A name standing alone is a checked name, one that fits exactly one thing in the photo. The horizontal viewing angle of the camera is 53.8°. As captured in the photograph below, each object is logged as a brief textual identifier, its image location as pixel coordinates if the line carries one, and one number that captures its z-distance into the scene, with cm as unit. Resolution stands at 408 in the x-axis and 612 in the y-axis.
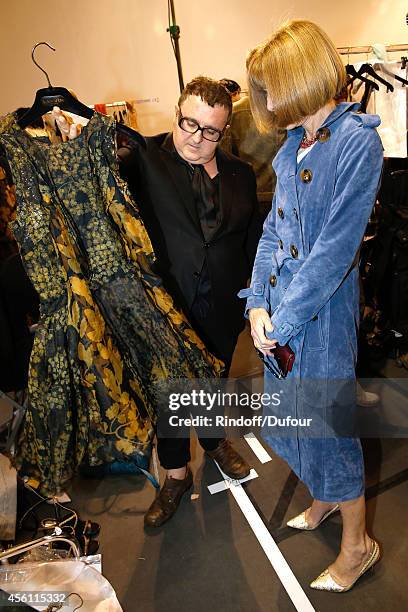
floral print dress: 118
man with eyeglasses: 126
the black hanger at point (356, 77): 191
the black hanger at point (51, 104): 116
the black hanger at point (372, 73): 189
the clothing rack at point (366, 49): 200
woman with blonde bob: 84
